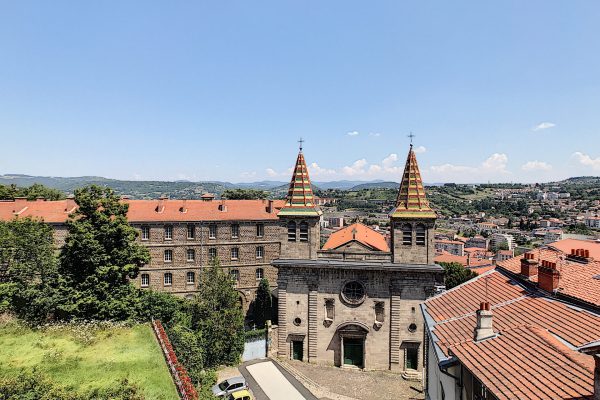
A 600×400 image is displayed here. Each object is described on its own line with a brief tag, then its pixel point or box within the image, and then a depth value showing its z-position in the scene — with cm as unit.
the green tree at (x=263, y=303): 4312
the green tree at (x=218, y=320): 2823
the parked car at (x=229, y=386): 2372
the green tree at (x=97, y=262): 2619
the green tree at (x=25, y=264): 2638
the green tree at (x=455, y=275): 5238
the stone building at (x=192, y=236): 4294
